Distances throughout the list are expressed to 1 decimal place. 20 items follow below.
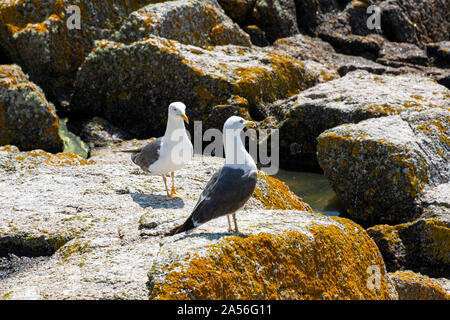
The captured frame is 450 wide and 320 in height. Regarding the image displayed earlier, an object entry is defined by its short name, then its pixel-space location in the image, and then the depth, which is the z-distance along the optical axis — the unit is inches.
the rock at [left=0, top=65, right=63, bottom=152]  372.5
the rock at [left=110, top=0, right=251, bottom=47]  468.8
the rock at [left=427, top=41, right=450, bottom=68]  600.8
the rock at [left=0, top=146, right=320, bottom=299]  155.7
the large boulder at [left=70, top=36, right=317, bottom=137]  415.5
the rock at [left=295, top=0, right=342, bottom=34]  653.9
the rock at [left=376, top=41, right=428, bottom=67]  596.4
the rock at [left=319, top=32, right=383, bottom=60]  627.5
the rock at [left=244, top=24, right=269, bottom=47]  596.4
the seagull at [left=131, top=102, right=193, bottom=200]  239.1
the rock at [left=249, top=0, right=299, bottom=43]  612.7
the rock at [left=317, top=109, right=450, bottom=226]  301.4
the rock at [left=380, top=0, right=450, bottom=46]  674.8
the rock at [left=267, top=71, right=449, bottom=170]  381.7
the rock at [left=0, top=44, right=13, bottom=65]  506.0
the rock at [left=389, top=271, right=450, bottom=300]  224.5
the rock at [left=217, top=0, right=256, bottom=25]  598.2
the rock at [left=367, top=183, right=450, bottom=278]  261.3
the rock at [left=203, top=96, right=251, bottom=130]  406.9
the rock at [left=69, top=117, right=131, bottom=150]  406.9
